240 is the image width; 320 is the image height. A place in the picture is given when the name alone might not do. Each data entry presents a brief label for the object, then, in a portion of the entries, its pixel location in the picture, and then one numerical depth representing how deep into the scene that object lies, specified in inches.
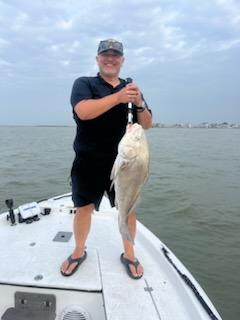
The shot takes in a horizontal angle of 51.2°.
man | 89.5
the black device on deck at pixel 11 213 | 133.9
